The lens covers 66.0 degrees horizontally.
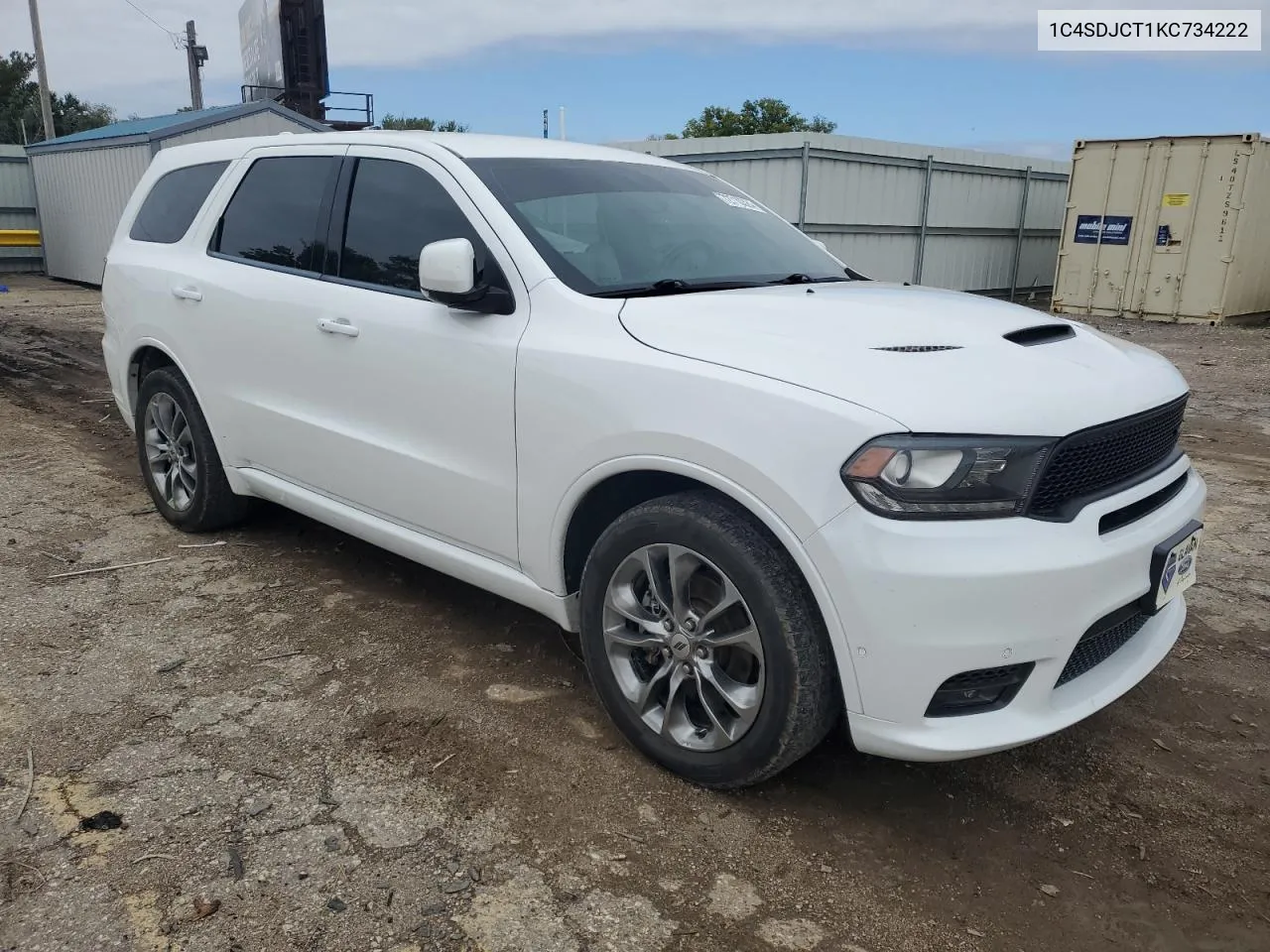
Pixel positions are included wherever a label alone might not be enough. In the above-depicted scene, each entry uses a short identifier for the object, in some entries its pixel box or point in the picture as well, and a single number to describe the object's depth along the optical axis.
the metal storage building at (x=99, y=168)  16.75
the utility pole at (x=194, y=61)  40.53
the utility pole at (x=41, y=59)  29.09
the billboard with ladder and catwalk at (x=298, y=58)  25.39
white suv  2.25
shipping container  14.08
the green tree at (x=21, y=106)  47.28
